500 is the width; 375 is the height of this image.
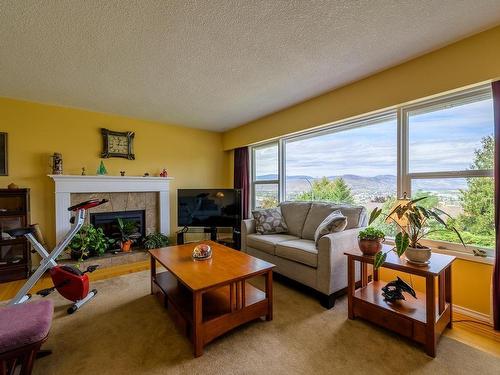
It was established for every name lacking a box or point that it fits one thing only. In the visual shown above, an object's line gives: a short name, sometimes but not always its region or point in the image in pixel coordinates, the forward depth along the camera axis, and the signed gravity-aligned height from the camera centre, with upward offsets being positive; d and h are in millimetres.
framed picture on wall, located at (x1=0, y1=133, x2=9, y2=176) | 3066 +440
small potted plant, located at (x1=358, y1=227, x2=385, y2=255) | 1960 -464
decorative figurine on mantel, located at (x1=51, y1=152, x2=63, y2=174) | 3314 +357
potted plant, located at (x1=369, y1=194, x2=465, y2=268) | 1751 -388
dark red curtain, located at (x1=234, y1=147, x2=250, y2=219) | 4652 +224
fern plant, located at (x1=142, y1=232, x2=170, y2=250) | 3805 -901
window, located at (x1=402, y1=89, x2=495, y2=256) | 2055 +241
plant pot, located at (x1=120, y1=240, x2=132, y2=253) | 3721 -944
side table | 1601 -966
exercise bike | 2096 -811
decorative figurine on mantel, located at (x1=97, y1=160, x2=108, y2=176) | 3667 +280
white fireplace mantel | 3305 -4
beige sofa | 2234 -675
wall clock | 3758 +729
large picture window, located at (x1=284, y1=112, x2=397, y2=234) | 2764 +320
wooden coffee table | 1646 -962
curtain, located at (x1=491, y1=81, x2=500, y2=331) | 1858 -216
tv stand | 3879 -868
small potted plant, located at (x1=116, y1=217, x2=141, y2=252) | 3740 -777
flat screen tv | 3996 -345
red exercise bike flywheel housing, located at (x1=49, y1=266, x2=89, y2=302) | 2143 -886
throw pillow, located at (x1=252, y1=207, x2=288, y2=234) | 3271 -503
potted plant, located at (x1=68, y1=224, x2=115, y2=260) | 3312 -810
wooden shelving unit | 2893 -663
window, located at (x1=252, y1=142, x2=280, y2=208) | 4285 +216
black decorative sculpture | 1939 -894
